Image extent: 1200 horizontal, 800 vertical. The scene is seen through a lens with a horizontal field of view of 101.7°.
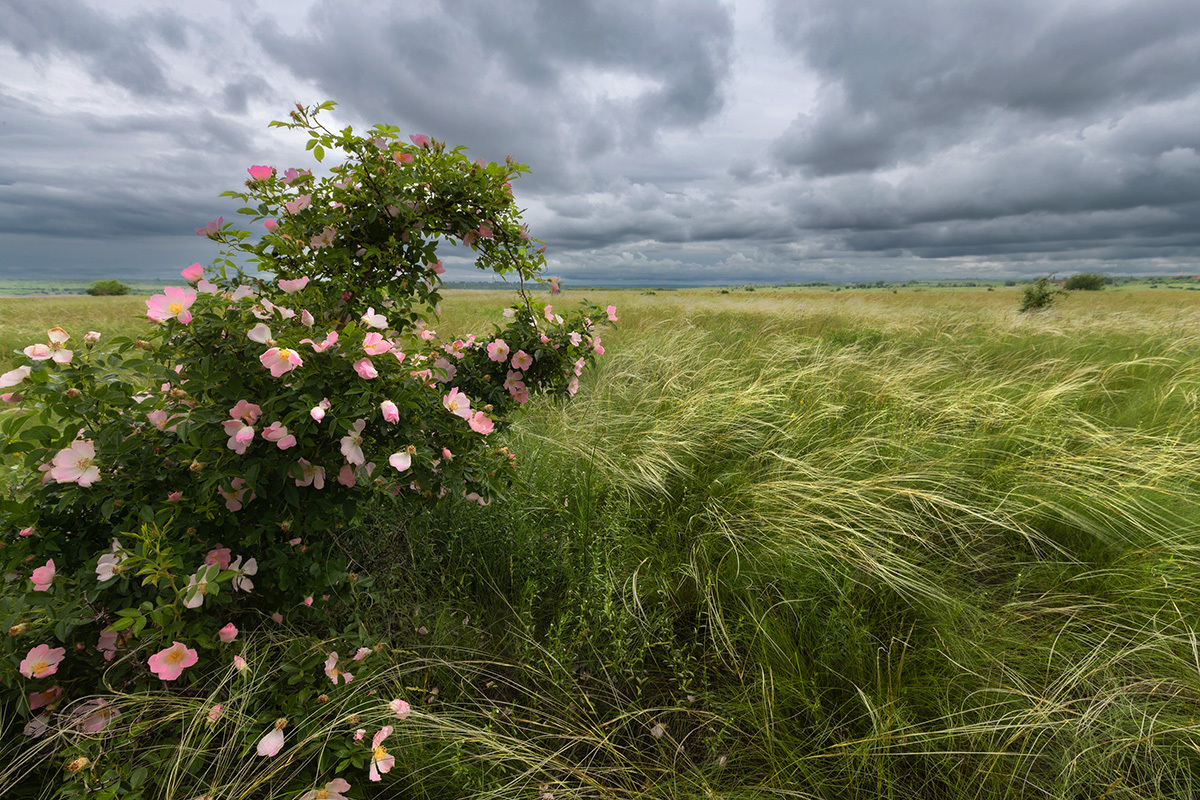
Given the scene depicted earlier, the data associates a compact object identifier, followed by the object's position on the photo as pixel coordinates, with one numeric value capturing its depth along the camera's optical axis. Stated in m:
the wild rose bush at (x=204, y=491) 1.17
